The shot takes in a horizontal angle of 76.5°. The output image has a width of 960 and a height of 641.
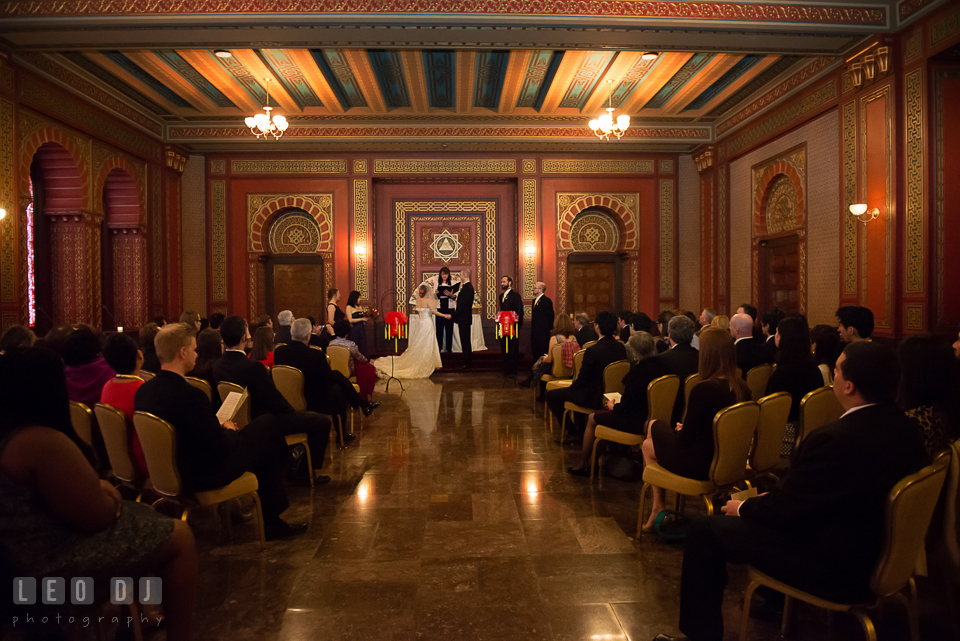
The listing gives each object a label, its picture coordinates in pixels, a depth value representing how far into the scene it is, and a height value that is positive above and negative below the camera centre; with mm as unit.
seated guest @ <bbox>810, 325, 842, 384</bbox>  3672 -299
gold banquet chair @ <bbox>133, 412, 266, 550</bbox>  2633 -726
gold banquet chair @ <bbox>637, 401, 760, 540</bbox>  2725 -709
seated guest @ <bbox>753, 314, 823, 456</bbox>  3314 -374
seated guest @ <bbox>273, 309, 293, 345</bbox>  6355 -207
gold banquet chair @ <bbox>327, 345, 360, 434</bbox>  5871 -505
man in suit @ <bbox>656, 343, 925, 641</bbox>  1767 -581
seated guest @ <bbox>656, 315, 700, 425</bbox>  3926 -351
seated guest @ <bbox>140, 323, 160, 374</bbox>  4270 -304
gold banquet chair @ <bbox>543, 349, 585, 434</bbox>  5250 -758
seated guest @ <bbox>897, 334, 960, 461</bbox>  2348 -361
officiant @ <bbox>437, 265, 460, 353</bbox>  10539 -62
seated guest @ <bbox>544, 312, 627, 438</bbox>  4641 -472
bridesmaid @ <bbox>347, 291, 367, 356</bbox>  9539 -279
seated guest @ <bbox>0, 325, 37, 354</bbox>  3949 -186
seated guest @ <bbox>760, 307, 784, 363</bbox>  4844 -178
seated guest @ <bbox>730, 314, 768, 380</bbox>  4258 -330
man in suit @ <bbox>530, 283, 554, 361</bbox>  9281 -323
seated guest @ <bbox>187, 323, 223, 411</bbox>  3912 -306
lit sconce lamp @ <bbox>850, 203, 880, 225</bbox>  6730 +952
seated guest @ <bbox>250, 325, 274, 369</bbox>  4672 -283
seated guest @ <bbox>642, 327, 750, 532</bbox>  2805 -486
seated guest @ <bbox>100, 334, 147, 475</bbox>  3001 -350
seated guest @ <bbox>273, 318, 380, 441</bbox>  4676 -460
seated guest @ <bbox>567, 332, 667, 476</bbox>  3873 -602
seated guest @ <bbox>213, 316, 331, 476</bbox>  3668 -413
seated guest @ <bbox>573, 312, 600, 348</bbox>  6518 -309
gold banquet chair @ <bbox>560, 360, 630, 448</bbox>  4578 -559
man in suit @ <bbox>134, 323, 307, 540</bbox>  2684 -512
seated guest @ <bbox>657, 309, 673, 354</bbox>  5623 -354
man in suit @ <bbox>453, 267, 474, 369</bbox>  10383 -238
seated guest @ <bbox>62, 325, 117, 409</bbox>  3338 -337
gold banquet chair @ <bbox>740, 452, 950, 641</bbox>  1712 -691
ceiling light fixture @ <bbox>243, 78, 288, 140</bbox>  8297 +2541
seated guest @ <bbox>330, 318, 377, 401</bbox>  6265 -646
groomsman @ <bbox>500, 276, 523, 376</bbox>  9578 -123
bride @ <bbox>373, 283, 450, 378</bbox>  9625 -818
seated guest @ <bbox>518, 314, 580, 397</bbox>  6362 -385
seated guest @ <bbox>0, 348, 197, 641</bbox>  1617 -504
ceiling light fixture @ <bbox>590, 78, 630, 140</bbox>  8593 +2567
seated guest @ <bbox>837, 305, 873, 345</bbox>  4203 -172
